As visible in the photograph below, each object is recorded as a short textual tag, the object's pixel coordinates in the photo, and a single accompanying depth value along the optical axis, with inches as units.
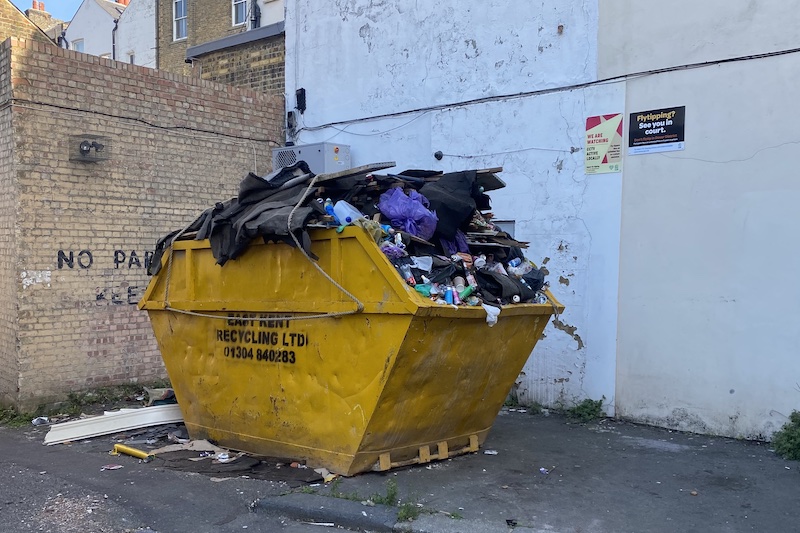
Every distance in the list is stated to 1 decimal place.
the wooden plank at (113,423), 264.0
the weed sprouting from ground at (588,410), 295.4
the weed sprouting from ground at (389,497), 185.8
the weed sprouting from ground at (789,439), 238.5
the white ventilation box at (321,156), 382.3
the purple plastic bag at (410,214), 206.1
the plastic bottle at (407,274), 193.1
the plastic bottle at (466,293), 200.6
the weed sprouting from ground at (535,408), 311.7
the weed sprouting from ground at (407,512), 176.4
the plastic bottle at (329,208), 207.6
